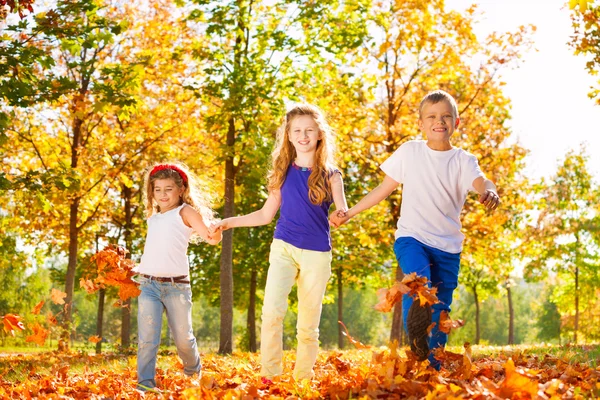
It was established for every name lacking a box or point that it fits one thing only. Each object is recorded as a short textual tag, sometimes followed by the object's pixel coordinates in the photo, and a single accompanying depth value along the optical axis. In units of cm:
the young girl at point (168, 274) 560
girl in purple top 544
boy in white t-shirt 521
